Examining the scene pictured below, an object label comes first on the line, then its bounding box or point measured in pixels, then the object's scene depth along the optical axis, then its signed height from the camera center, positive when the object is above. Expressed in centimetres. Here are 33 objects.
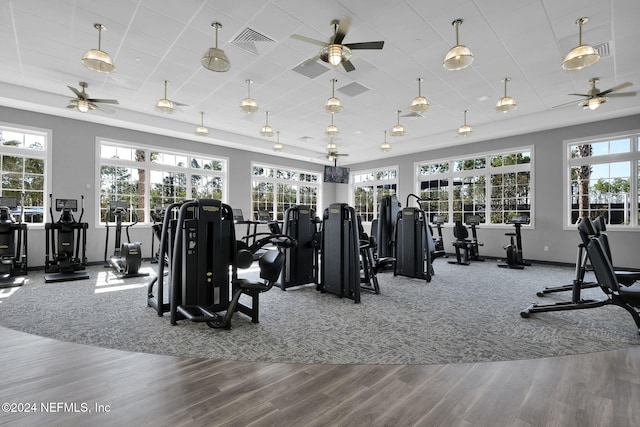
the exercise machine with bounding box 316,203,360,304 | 431 -57
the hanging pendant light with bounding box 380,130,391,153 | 922 +213
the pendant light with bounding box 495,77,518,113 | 559 +210
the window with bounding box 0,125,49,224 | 678 +108
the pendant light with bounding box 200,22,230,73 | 420 +223
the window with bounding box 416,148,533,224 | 885 +100
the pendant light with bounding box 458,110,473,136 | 738 +212
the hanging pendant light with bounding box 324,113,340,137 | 751 +217
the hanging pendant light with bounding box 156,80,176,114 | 593 +217
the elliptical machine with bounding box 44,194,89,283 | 593 -62
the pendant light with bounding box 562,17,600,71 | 392 +213
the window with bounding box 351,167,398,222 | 1224 +120
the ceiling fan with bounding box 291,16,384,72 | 380 +223
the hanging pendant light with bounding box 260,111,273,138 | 720 +204
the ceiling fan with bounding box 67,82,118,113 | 576 +218
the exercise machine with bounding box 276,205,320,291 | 509 -58
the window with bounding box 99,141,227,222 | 809 +114
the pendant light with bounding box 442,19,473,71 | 396 +213
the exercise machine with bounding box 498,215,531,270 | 757 -88
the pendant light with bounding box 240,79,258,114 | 582 +215
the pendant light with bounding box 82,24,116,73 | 417 +218
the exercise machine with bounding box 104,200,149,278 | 598 -83
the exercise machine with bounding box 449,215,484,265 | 817 -70
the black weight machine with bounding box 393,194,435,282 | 592 -58
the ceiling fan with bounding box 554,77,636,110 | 540 +222
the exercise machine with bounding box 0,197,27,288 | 536 -52
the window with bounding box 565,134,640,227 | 713 +94
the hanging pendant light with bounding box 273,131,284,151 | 911 +208
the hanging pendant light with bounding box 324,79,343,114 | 570 +212
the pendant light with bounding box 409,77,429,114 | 560 +209
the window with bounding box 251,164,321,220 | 1125 +110
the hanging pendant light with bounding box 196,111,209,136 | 752 +211
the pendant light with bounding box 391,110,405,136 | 733 +210
